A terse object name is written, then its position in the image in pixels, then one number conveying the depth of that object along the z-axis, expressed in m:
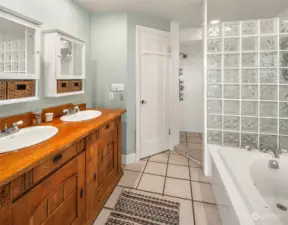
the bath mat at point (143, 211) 1.51
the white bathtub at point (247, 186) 1.07
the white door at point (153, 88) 2.69
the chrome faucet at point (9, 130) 1.16
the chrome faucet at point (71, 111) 1.93
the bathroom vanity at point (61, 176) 0.75
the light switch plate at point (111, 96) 2.61
